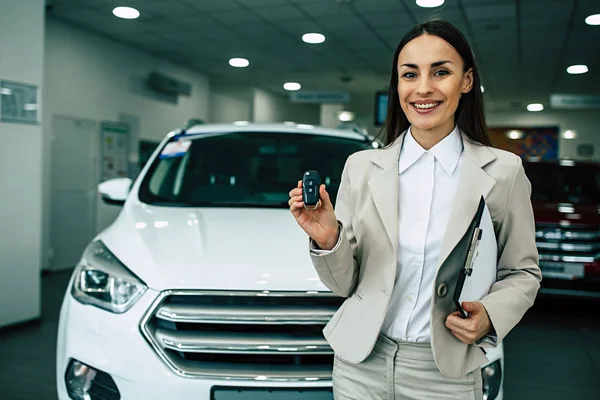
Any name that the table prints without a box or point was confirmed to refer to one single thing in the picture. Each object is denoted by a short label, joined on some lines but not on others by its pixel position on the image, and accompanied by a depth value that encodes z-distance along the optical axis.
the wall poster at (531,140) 18.59
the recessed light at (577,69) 11.71
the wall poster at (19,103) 4.70
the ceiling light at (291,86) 14.28
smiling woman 1.18
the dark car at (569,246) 5.62
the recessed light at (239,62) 11.24
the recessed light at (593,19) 7.90
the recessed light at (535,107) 17.51
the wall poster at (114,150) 9.28
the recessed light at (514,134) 19.16
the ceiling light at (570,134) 18.08
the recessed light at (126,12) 7.78
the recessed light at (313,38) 9.22
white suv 1.85
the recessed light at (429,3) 7.26
